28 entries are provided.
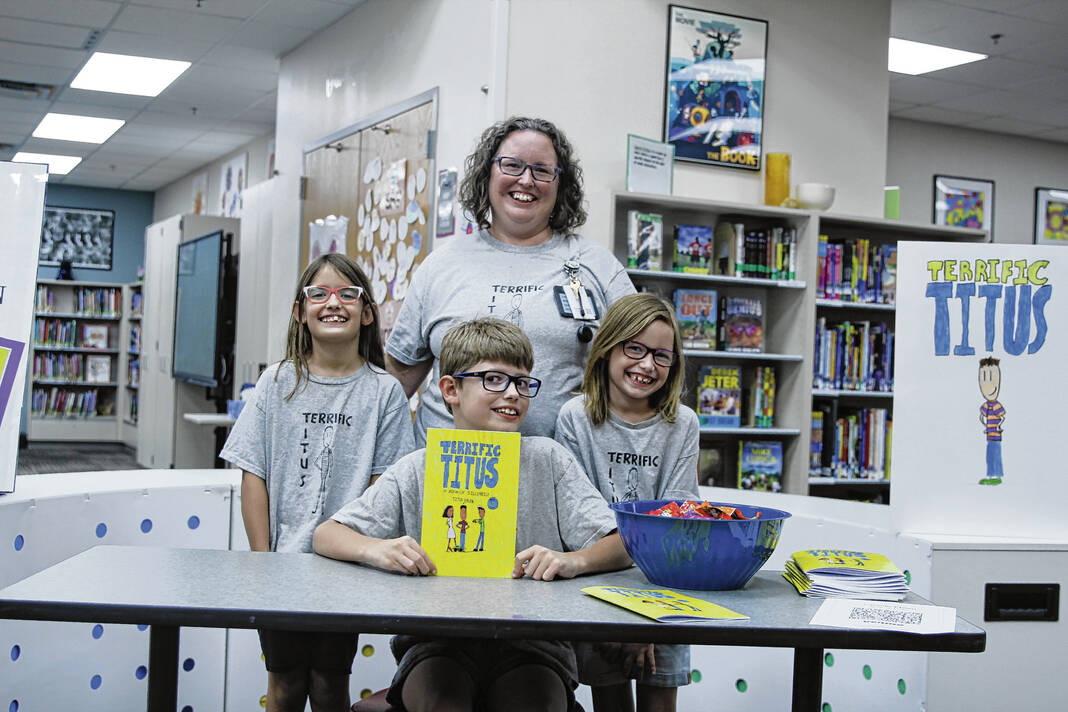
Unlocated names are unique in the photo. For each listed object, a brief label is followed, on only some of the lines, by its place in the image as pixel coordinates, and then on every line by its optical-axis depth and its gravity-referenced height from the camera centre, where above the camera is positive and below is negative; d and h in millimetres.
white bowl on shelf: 4211 +746
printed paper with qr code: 1352 -335
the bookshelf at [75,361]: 10742 -209
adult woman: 2137 +194
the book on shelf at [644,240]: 3895 +490
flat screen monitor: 7172 +274
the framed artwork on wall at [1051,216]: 7848 +1313
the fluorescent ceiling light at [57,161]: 9984 +1852
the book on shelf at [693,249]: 4055 +483
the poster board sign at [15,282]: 2131 +123
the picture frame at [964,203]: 7574 +1344
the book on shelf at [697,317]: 4039 +206
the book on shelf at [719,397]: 4094 -114
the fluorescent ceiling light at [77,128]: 8453 +1859
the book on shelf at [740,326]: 4148 +183
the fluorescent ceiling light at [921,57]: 5859 +1921
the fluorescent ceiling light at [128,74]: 6684 +1875
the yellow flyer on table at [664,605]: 1322 -328
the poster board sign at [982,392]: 2137 -26
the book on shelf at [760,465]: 4137 -390
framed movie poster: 4215 +1198
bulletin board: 4422 +776
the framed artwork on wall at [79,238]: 11836 +1243
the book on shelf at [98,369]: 10930 -294
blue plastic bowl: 1464 -266
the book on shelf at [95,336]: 10906 +66
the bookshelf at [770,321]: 4012 +215
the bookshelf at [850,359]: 4270 +74
